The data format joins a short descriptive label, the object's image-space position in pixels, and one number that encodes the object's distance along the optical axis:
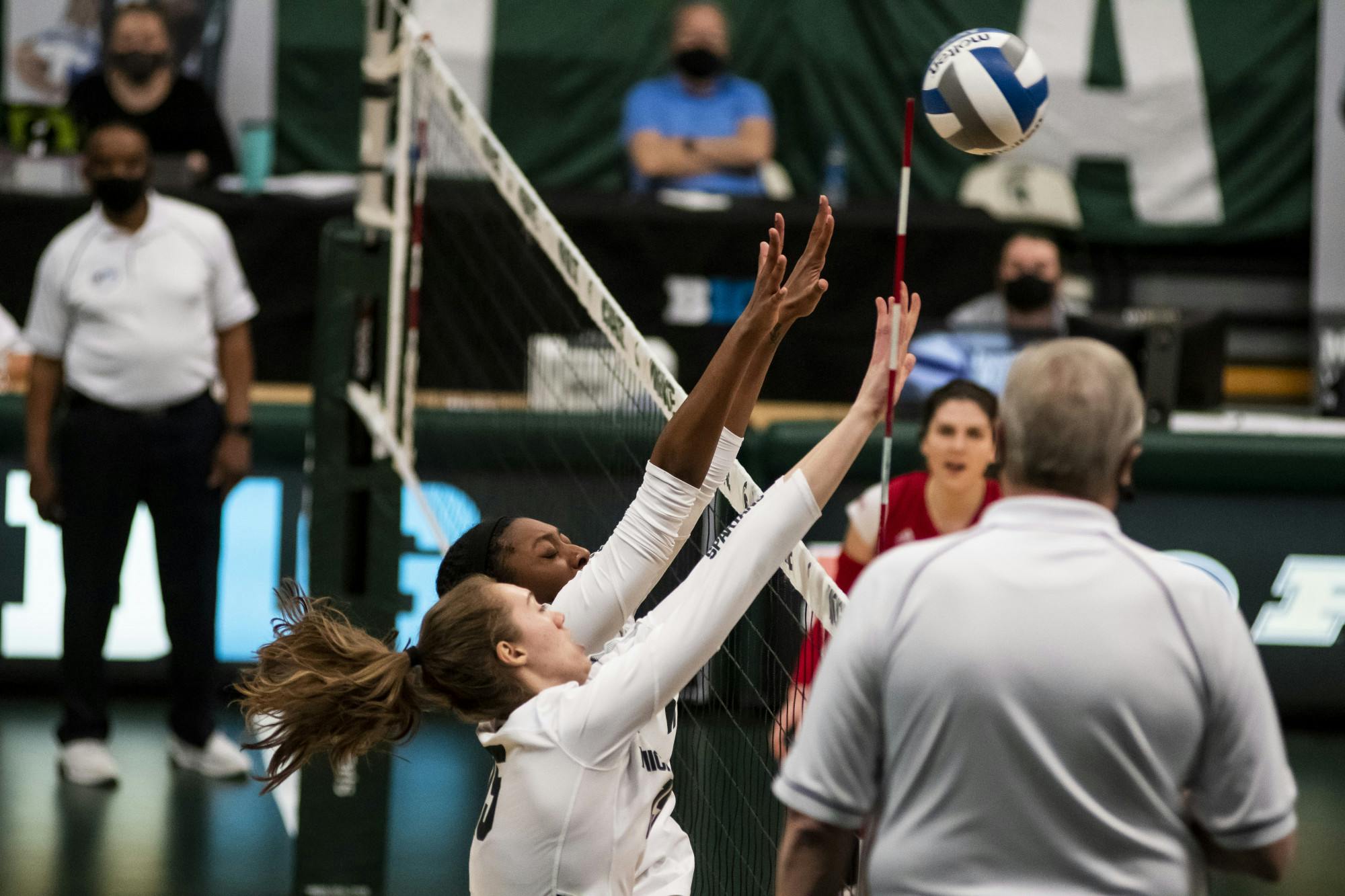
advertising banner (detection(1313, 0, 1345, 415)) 25.80
